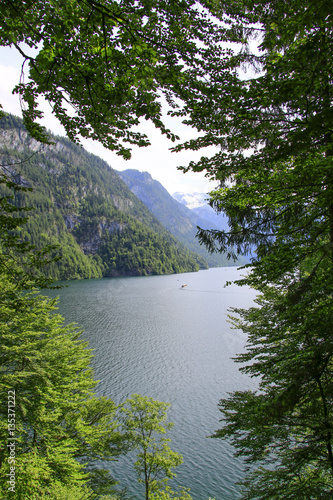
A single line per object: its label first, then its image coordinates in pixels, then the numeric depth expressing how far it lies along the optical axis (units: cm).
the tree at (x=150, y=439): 1229
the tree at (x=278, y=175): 350
